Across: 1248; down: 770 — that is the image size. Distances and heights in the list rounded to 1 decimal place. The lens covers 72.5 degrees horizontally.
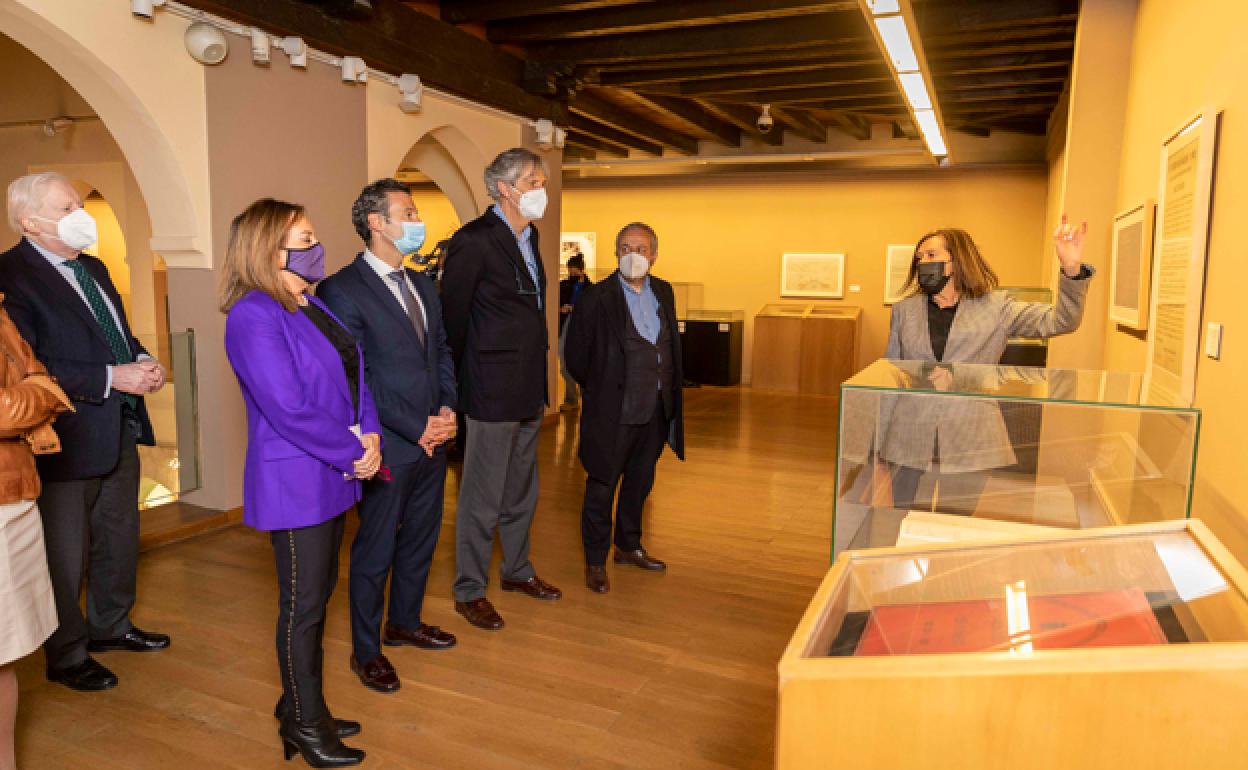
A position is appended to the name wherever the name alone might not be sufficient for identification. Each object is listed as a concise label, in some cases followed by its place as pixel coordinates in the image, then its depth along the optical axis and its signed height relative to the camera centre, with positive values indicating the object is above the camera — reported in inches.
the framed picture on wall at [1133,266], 161.9 +4.9
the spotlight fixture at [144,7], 167.2 +51.2
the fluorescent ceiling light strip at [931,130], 297.1 +59.5
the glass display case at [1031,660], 38.3 -19.3
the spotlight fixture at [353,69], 218.2 +52.5
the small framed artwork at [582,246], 547.8 +20.9
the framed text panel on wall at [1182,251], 117.3 +6.0
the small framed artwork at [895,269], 467.5 +8.9
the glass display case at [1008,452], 70.6 -14.6
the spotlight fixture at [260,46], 191.2 +50.5
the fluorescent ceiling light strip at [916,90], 236.7 +57.8
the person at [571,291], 361.4 -5.3
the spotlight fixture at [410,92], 237.3 +51.1
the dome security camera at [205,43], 178.4 +47.6
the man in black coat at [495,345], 136.3 -11.0
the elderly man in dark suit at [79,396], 111.0 -17.8
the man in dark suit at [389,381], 114.4 -14.6
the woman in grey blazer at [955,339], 77.4 -7.8
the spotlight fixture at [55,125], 294.2 +49.1
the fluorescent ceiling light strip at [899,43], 181.5 +56.1
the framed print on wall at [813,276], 486.3 +4.2
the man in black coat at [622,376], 156.3 -17.9
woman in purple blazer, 89.7 -17.1
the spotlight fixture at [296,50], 199.8 +52.3
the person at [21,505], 81.8 -23.3
